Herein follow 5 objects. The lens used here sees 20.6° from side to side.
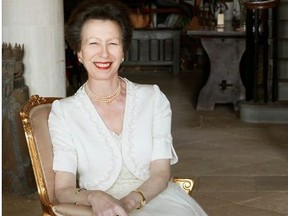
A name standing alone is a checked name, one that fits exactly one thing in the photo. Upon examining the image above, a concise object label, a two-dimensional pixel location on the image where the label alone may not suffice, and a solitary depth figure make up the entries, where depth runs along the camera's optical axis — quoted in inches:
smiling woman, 102.0
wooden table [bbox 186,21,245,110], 306.2
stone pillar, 178.7
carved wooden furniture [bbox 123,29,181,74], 443.5
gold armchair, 105.1
